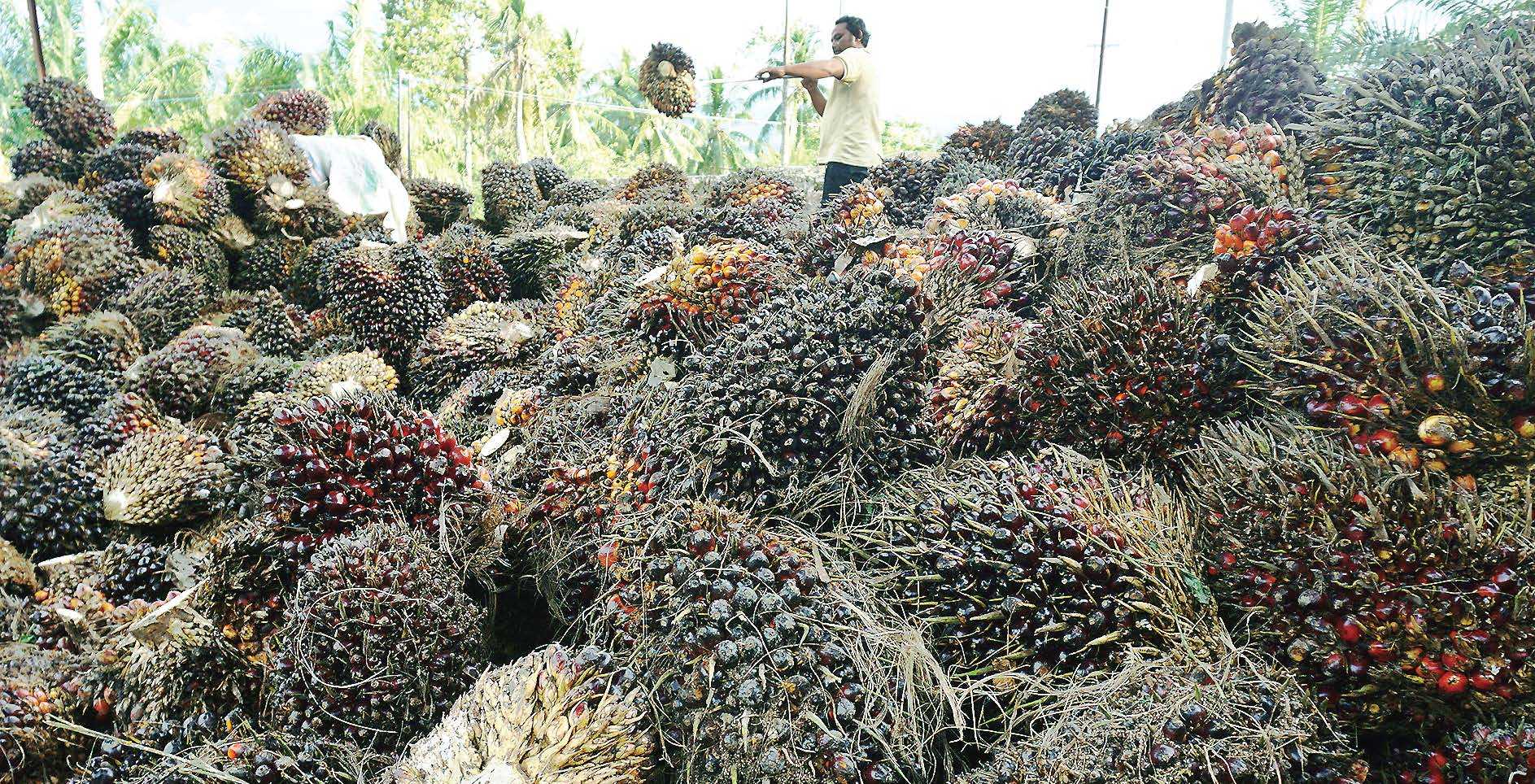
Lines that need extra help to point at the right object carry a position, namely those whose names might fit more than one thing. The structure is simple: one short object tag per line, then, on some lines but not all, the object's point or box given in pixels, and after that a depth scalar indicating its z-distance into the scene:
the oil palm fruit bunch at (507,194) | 6.41
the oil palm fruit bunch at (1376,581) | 1.25
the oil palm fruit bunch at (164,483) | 2.93
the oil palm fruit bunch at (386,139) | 6.98
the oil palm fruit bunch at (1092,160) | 3.01
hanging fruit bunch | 5.93
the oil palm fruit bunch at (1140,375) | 1.83
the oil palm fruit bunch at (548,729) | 1.37
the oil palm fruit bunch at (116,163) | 5.58
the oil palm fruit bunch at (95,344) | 3.90
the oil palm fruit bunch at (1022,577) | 1.51
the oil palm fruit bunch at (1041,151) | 3.31
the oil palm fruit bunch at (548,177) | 6.76
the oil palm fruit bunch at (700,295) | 2.38
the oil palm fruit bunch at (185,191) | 5.16
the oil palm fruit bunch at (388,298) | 4.25
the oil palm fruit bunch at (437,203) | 6.86
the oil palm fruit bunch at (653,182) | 5.16
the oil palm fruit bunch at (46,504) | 3.12
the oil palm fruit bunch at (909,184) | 3.18
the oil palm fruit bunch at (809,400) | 1.86
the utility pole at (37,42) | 6.72
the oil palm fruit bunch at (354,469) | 1.93
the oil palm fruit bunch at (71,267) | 4.64
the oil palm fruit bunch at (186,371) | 3.64
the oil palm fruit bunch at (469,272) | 4.53
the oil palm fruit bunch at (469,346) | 3.52
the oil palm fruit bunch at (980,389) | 1.98
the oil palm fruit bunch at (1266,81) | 2.82
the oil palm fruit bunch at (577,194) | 6.28
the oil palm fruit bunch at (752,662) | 1.36
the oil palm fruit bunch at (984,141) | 4.01
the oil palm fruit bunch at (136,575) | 2.75
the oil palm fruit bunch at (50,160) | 5.82
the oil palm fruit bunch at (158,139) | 5.85
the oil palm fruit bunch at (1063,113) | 3.89
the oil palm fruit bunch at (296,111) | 6.66
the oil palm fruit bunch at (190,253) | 5.05
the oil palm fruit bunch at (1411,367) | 1.40
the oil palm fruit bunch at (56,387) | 3.72
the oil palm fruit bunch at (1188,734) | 1.23
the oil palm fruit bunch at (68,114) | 5.72
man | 4.32
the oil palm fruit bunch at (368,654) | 1.63
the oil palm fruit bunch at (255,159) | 5.52
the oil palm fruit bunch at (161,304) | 4.38
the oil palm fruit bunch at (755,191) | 4.05
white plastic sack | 6.14
